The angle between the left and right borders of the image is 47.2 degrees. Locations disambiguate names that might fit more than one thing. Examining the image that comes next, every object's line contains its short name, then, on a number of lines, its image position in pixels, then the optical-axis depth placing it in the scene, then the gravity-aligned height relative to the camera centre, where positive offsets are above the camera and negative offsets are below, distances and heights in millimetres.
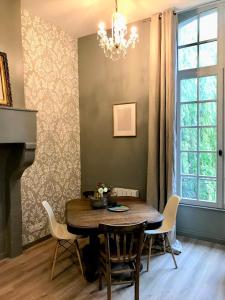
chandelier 2697 +1163
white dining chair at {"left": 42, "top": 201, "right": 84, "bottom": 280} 2741 -993
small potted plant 2818 -623
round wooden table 2336 -739
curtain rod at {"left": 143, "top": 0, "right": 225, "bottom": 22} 3258 +1756
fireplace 2979 -421
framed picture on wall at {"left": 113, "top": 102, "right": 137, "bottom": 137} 3916 +344
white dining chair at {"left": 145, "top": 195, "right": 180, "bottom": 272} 2896 -907
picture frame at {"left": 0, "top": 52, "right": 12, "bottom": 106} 2895 +674
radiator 3891 -771
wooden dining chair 2078 -923
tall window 3387 +471
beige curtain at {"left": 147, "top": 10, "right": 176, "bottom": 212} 3373 +448
